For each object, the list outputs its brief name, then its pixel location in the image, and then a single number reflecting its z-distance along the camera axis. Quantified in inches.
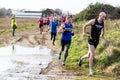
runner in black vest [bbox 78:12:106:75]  487.2
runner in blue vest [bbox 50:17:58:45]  920.9
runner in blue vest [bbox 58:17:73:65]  576.5
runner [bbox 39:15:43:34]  1366.9
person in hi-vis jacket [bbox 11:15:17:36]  1263.0
